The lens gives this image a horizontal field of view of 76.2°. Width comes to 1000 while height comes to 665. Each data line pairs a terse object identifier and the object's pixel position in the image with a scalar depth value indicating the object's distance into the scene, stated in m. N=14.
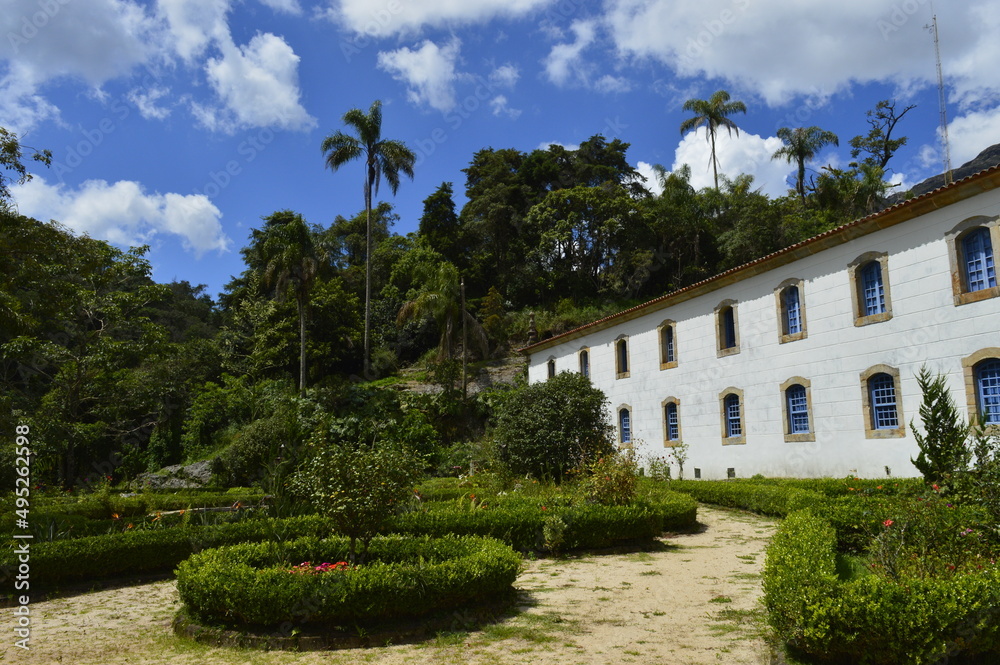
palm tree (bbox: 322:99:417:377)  32.69
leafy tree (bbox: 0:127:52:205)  13.46
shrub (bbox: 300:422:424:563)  7.57
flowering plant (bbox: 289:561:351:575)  7.33
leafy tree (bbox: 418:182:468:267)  44.12
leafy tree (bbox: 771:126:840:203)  39.47
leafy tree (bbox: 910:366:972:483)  11.61
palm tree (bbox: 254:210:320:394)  29.62
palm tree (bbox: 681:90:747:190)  44.78
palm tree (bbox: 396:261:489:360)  30.64
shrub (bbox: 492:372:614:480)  21.16
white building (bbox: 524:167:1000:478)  13.49
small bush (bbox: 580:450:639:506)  12.39
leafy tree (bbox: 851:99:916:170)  41.06
